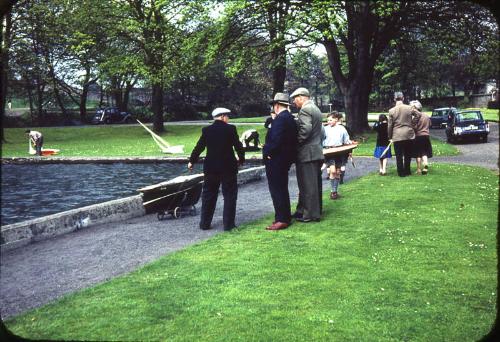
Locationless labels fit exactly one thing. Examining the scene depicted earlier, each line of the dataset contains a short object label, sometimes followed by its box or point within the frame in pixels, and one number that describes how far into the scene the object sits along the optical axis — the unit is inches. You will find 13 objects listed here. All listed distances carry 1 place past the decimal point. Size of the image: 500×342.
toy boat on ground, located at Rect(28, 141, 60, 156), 1056.2
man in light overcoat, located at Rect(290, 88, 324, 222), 371.2
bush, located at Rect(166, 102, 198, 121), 2466.8
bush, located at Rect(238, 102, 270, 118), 2657.7
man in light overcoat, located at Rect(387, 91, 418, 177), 556.4
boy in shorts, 486.6
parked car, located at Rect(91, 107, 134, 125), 2151.8
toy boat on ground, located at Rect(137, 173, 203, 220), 446.3
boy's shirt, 503.8
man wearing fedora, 360.8
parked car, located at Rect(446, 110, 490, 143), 1076.5
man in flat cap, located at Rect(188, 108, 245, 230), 380.5
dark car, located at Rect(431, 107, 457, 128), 1734.3
